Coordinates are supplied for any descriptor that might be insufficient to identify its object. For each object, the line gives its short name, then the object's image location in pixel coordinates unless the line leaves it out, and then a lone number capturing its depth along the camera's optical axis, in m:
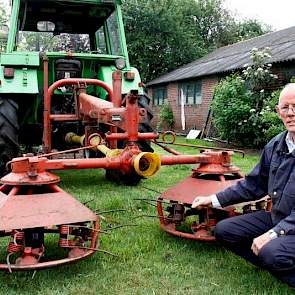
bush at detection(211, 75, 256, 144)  11.87
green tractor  5.62
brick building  14.16
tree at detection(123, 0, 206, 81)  23.67
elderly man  2.70
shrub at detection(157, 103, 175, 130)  21.06
